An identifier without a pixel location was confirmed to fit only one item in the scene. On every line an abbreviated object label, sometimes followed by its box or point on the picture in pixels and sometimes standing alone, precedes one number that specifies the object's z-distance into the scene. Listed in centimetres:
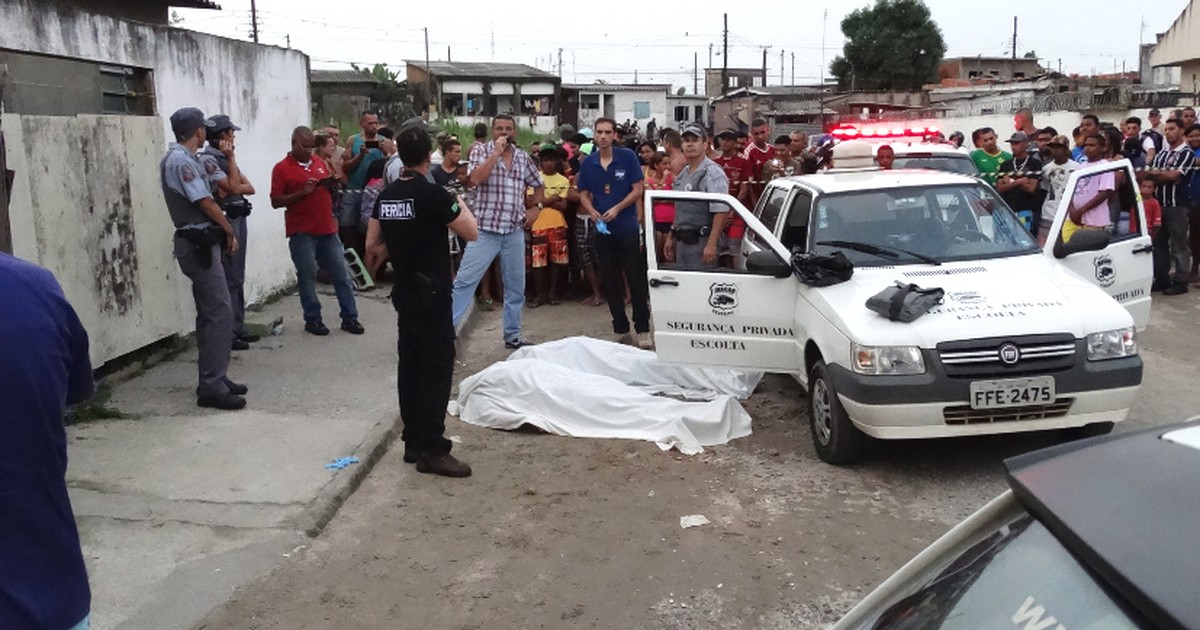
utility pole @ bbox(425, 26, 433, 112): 6346
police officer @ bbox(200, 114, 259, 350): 795
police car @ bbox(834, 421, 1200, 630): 137
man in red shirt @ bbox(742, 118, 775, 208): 1160
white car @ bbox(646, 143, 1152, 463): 559
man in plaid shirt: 874
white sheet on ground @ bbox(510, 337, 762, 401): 761
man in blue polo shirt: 926
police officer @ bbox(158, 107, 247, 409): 685
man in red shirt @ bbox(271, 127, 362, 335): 905
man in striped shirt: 1162
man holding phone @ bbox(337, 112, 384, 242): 1218
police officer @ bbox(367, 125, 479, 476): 578
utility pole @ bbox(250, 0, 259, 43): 5366
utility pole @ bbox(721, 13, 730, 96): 6688
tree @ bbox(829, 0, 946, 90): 6006
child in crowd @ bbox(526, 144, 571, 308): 1155
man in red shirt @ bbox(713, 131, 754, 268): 1135
